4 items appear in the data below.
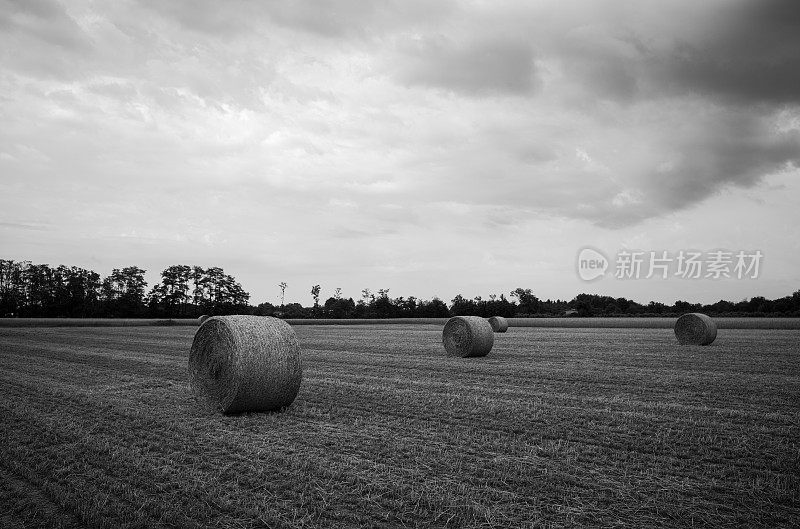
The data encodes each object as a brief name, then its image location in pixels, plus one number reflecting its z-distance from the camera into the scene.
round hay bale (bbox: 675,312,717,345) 24.80
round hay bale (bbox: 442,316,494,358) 19.58
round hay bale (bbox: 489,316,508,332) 39.28
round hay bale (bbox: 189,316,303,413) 9.04
